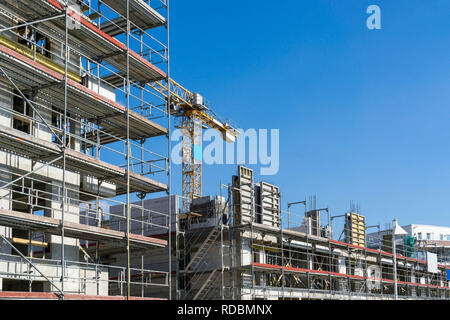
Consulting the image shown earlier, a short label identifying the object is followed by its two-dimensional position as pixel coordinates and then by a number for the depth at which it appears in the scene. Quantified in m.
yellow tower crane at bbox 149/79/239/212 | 63.56
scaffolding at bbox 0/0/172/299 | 18.08
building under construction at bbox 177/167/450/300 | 29.12
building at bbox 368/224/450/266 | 103.00
